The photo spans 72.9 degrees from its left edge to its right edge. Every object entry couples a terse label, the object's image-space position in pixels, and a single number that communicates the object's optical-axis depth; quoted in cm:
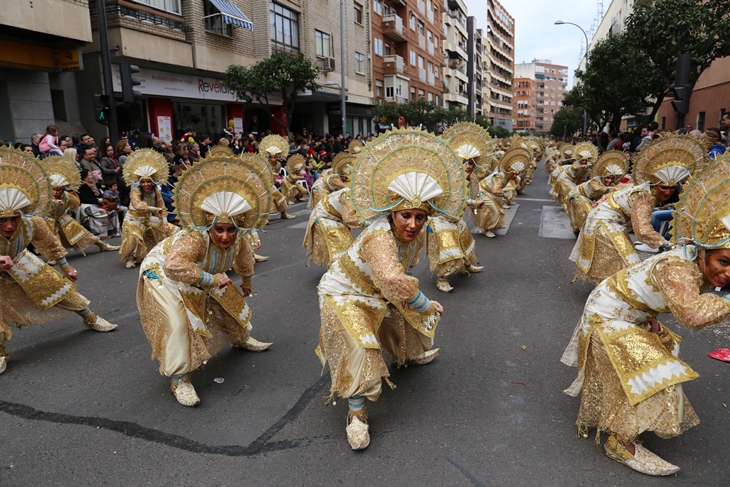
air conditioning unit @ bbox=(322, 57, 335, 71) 2578
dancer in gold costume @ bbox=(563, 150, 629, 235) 686
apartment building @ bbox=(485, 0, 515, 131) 8231
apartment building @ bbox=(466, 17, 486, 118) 6788
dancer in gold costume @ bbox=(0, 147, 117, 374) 391
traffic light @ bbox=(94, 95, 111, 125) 1059
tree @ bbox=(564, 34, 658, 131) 1711
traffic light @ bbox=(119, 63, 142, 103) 1028
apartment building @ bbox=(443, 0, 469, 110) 5403
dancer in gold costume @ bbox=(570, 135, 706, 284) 418
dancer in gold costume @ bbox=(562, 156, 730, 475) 229
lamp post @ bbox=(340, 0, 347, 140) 2327
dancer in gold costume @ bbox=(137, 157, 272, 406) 319
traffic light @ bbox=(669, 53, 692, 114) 881
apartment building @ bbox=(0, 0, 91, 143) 1133
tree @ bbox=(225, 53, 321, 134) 1683
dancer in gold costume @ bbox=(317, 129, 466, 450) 281
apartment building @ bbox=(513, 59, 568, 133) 14473
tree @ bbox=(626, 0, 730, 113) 1213
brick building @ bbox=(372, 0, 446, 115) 3484
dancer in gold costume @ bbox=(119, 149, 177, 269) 690
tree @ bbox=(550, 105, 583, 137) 5492
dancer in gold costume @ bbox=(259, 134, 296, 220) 1116
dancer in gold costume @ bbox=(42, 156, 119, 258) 726
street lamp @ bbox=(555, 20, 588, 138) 3420
